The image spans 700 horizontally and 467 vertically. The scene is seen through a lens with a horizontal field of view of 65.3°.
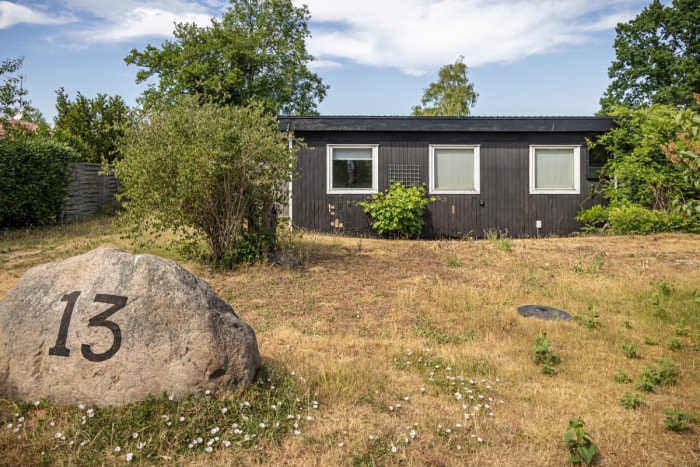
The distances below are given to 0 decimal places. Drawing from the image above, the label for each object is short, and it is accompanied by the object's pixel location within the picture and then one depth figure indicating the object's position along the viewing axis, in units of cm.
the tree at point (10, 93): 1527
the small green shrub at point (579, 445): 336
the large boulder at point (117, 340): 371
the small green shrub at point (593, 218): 1394
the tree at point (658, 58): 2580
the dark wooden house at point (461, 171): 1393
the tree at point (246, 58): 2779
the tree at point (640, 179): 1298
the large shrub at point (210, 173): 804
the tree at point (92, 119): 2020
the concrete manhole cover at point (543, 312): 639
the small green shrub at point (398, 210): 1345
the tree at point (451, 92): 3062
